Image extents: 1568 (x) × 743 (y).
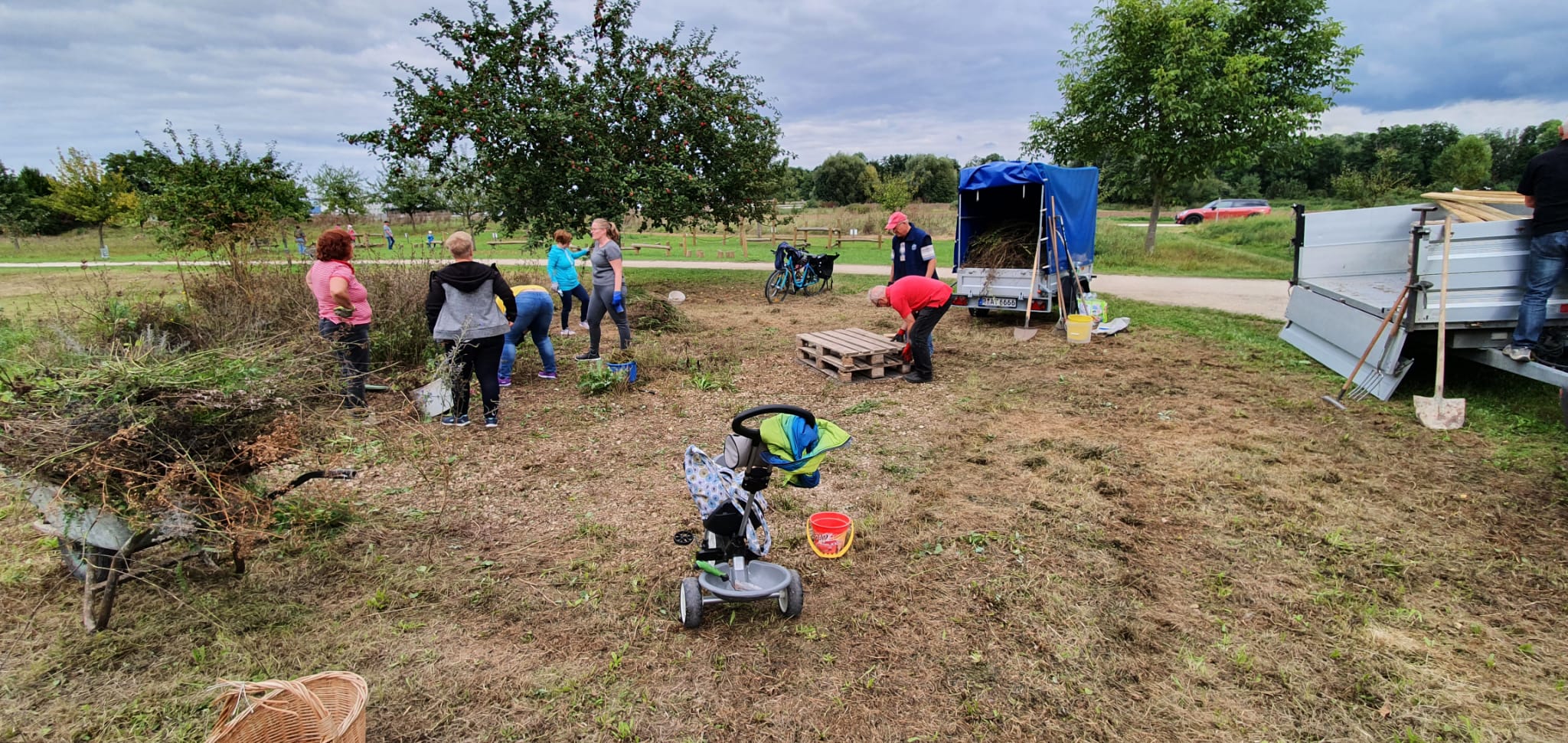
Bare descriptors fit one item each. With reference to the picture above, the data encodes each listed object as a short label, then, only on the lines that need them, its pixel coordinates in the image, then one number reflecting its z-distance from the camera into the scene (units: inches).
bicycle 509.4
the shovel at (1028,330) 353.1
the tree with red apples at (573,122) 456.1
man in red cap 306.8
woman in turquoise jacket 335.3
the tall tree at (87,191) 969.5
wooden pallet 282.2
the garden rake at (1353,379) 226.1
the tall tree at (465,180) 479.2
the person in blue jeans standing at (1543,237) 199.8
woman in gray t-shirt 276.2
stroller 104.5
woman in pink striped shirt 205.3
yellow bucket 339.6
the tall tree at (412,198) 1068.2
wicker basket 81.7
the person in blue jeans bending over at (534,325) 255.3
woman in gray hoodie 204.5
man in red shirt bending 257.8
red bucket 139.6
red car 1309.1
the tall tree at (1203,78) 621.6
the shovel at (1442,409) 209.0
